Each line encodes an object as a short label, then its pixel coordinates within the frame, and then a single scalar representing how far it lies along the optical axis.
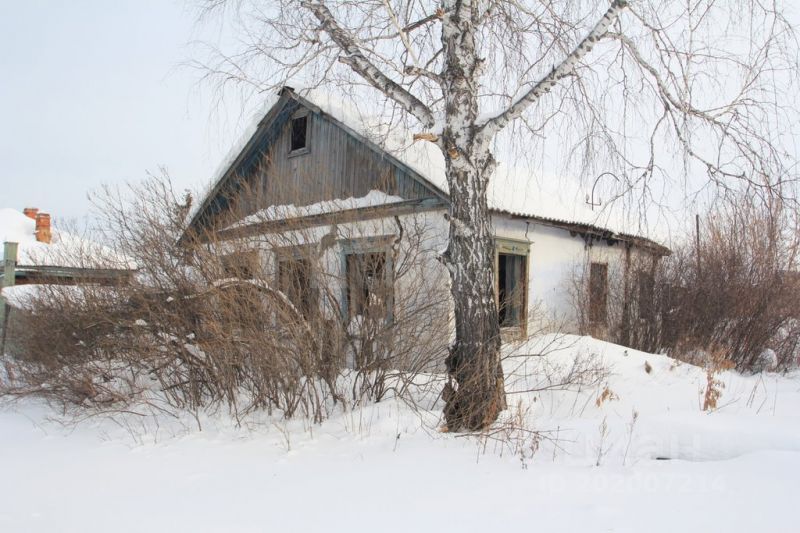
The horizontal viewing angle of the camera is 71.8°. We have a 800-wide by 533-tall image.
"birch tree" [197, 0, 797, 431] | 4.92
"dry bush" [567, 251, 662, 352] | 10.18
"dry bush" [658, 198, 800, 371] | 9.38
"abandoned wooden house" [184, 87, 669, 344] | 5.70
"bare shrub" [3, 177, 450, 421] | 5.11
